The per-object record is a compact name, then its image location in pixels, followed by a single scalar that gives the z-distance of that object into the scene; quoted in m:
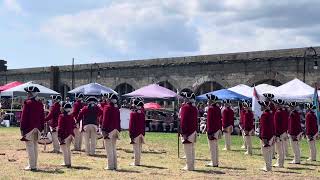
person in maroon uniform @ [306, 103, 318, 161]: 15.76
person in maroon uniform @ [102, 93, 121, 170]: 12.74
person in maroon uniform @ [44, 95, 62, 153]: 15.88
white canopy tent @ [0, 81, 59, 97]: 30.01
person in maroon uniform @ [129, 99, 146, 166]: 13.45
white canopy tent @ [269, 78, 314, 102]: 23.39
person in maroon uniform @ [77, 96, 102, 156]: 15.70
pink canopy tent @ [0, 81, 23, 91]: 34.66
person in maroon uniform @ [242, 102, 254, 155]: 17.20
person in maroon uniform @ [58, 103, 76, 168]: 12.94
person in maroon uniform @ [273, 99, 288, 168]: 13.90
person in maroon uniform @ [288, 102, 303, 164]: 15.15
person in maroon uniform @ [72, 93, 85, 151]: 16.77
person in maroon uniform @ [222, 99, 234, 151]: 18.22
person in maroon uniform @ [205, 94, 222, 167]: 13.58
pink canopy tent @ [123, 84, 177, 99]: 28.53
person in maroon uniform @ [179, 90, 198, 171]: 12.64
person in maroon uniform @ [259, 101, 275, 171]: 12.94
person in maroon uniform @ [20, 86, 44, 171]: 12.16
